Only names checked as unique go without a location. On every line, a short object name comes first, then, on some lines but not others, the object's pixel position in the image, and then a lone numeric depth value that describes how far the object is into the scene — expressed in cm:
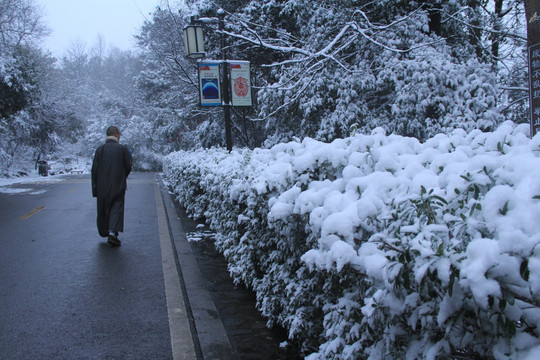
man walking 731
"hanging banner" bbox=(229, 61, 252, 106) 1081
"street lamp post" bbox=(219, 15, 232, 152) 1040
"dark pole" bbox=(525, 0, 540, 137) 491
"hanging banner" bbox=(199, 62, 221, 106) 1085
